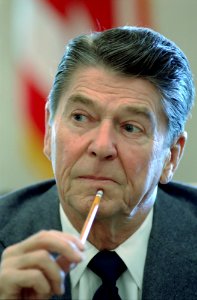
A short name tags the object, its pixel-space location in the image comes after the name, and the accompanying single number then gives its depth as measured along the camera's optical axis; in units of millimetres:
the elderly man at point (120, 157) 2118
